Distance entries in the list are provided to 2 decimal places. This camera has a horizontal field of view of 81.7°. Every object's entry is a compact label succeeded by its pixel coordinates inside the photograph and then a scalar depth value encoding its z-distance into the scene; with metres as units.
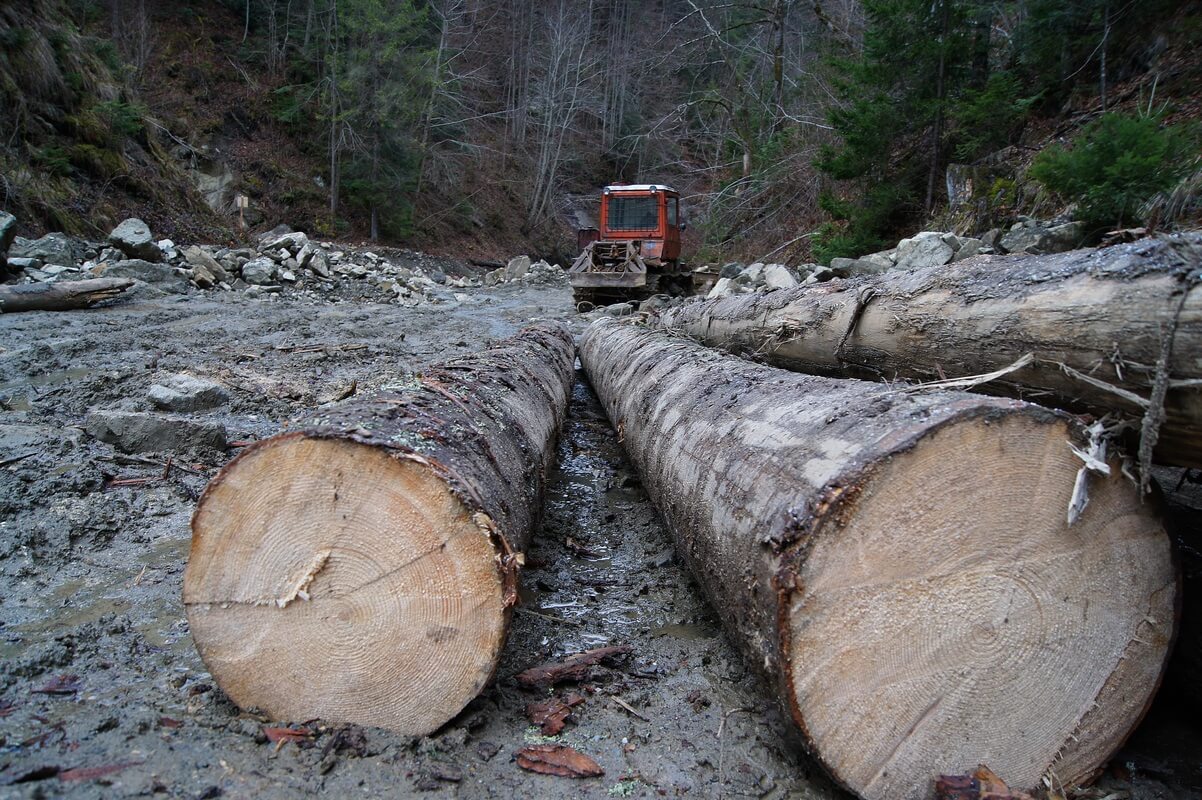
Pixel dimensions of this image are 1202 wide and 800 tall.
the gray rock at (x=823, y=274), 9.31
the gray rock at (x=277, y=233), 17.54
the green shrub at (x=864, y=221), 11.14
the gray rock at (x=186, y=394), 4.81
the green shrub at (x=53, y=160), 12.03
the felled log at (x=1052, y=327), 1.78
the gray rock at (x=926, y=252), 7.93
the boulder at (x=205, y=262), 11.98
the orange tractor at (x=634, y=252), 12.95
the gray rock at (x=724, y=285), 10.84
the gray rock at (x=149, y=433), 4.12
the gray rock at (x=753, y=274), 11.62
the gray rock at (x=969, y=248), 7.72
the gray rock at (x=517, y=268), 21.31
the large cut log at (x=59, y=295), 8.24
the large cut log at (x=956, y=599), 1.70
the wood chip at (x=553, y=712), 2.12
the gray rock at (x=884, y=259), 8.64
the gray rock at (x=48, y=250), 9.83
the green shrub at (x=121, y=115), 13.65
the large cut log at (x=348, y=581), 1.92
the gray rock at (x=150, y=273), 10.27
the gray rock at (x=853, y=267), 8.75
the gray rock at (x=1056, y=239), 6.42
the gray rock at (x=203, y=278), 11.41
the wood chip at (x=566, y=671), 2.34
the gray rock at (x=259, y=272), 12.44
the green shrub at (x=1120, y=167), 5.78
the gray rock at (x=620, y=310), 11.88
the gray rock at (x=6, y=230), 8.89
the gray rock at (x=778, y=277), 9.74
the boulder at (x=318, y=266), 14.07
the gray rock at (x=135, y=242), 11.11
